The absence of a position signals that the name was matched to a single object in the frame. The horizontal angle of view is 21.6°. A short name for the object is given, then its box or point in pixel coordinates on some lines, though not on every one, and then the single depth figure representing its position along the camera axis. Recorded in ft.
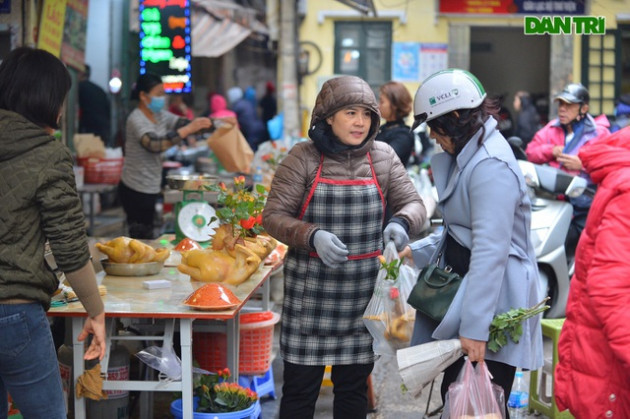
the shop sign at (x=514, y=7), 37.97
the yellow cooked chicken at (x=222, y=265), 30.64
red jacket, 17.77
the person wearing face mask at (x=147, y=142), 48.11
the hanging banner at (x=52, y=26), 36.78
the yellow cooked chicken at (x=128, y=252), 31.87
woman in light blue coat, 20.73
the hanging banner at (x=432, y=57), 94.02
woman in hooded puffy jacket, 25.52
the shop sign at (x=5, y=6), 35.47
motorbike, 43.74
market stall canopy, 82.78
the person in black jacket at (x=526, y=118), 73.43
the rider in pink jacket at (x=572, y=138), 45.60
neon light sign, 60.22
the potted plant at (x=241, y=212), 32.13
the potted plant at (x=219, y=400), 28.53
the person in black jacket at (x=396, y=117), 38.60
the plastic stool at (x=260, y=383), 34.08
